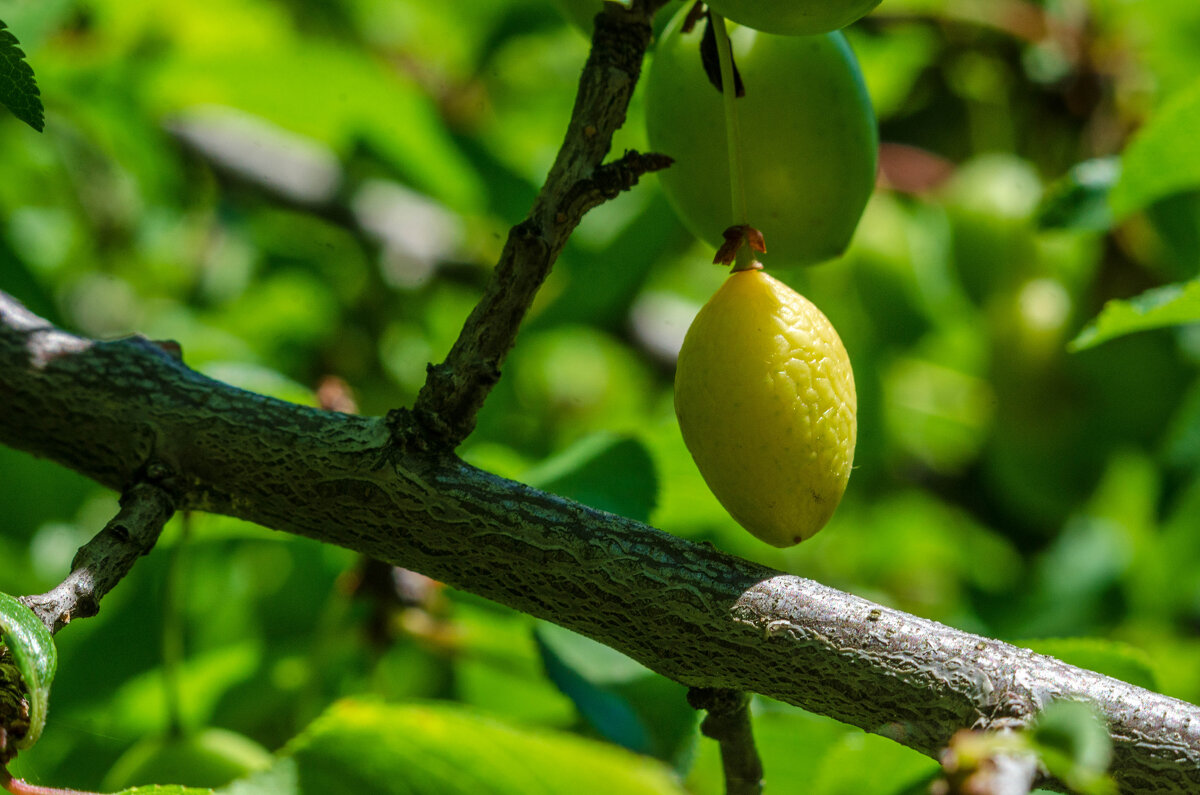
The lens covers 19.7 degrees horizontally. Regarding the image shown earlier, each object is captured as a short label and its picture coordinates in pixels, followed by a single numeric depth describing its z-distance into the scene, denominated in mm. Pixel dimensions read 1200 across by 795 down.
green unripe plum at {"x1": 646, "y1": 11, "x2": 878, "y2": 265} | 312
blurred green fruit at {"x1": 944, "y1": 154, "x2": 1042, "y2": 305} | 538
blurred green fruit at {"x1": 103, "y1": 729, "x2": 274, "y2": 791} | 344
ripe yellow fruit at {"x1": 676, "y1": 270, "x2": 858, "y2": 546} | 292
